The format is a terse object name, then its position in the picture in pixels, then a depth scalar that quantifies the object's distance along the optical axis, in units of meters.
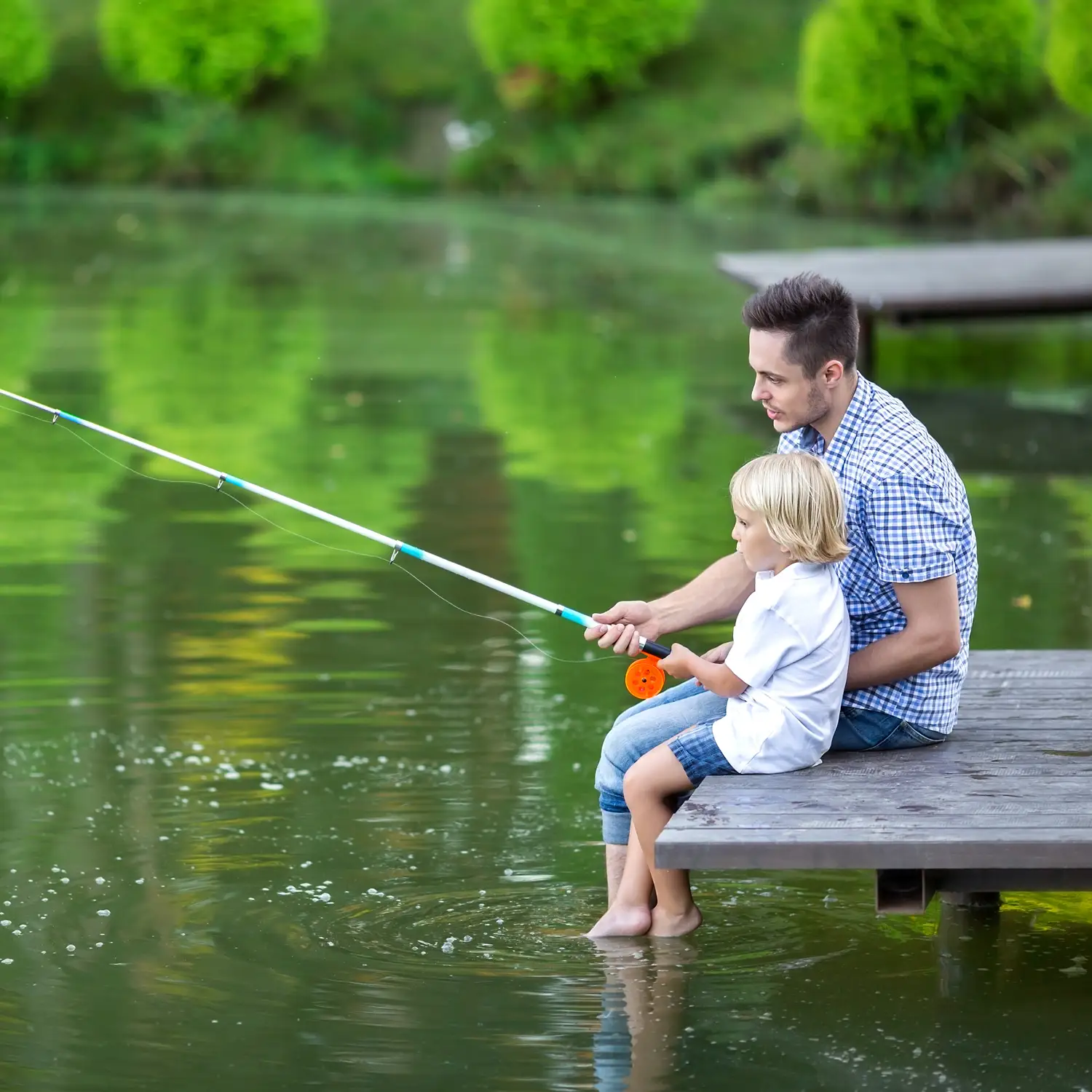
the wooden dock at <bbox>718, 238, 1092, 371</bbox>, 28.09
